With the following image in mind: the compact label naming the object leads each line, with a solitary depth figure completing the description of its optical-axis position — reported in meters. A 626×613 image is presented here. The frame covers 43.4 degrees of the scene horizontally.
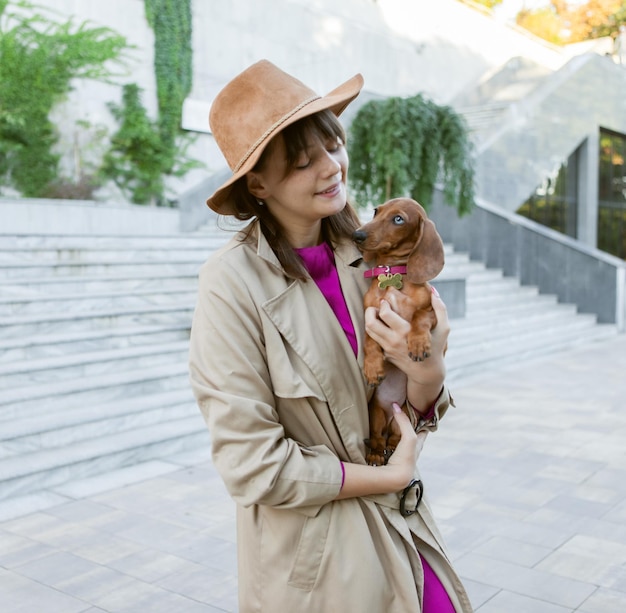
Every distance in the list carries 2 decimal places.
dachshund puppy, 1.81
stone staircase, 5.33
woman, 1.62
